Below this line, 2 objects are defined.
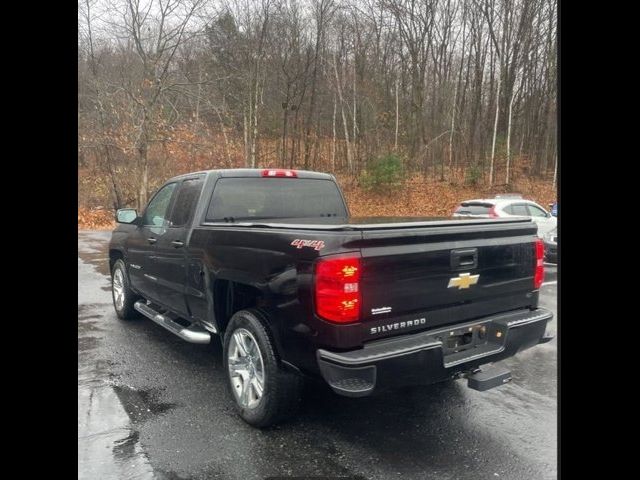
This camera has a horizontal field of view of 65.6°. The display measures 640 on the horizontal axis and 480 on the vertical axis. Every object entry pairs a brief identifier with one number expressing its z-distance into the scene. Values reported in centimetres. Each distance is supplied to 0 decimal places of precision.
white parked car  1215
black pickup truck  293
